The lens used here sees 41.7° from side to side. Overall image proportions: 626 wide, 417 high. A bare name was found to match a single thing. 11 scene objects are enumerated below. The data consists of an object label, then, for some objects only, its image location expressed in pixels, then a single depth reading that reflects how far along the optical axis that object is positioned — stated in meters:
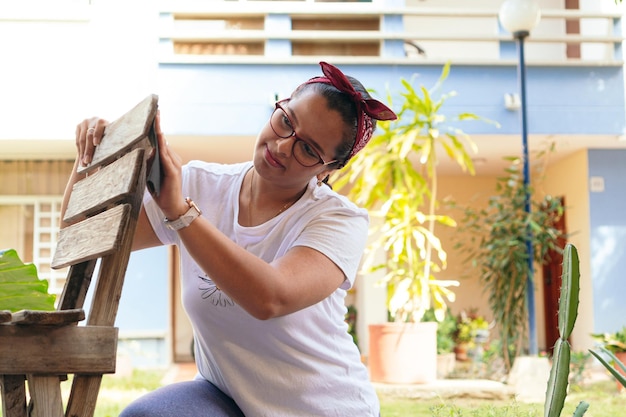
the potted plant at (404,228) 5.56
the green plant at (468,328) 7.92
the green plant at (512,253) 5.99
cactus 1.46
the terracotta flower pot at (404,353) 5.56
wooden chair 1.09
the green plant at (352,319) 8.72
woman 1.48
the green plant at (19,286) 1.20
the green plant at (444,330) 6.96
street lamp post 5.90
